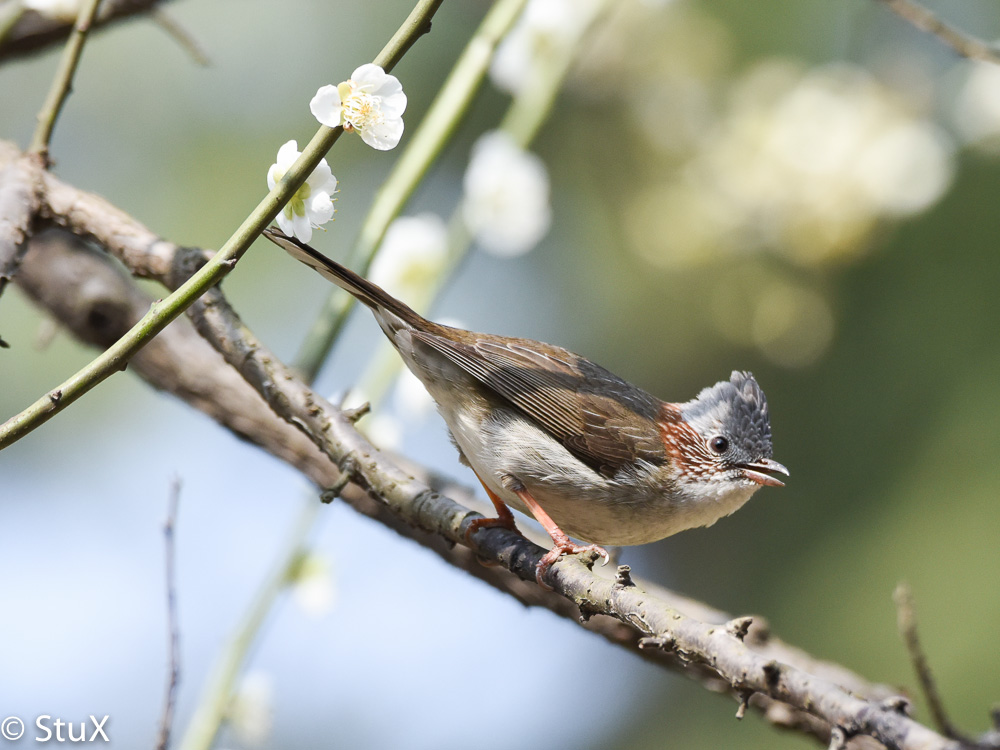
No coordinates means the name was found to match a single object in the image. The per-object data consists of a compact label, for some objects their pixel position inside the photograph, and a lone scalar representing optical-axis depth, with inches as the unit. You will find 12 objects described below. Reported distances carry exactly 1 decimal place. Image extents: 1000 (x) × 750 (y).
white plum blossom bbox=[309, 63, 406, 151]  127.0
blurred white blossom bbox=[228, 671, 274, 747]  201.2
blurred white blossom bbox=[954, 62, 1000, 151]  363.6
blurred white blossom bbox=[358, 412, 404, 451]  269.0
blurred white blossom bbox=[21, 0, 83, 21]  229.5
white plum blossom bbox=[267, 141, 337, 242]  145.6
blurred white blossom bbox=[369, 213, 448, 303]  259.4
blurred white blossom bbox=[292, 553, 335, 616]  222.5
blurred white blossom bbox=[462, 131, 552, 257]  262.8
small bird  246.8
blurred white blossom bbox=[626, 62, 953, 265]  347.6
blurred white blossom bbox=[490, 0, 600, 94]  265.6
